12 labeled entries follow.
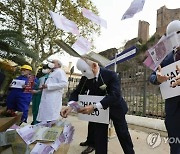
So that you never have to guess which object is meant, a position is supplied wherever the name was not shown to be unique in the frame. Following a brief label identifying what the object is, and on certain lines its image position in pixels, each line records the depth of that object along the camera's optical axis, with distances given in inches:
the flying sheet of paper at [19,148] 43.2
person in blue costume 92.4
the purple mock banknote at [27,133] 42.4
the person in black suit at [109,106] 50.8
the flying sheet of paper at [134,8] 59.9
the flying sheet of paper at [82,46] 54.4
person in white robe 79.9
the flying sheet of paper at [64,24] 59.5
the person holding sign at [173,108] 40.0
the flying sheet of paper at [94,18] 74.9
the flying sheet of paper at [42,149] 42.5
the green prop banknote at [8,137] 42.2
